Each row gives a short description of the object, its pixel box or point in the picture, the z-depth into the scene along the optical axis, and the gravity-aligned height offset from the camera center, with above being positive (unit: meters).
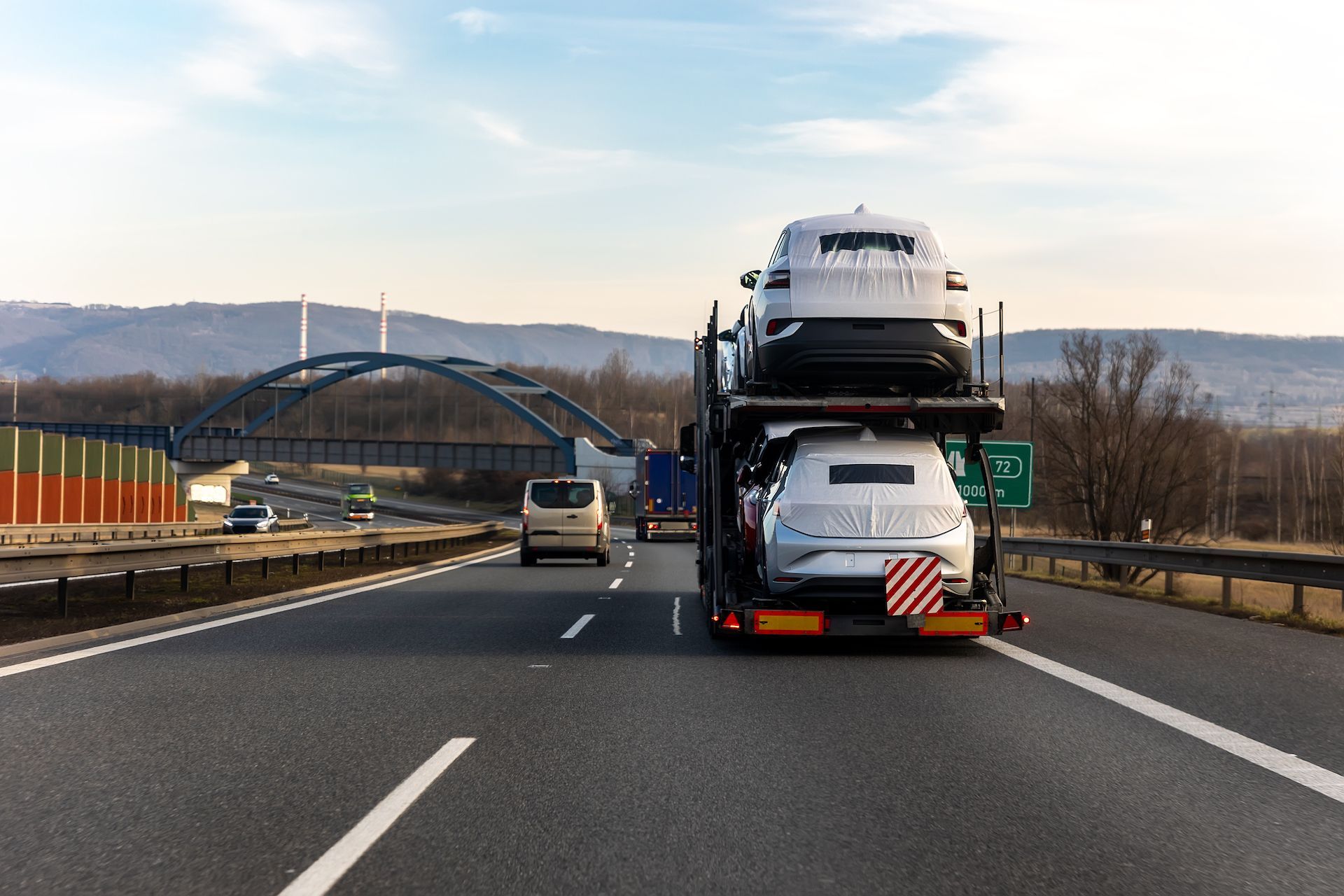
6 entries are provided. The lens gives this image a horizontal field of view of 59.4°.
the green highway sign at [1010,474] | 23.23 +0.18
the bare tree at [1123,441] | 46.84 +1.76
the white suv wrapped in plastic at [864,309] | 10.29 +1.51
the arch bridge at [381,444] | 95.06 +3.42
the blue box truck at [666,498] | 46.59 -0.70
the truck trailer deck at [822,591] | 9.80 -0.66
